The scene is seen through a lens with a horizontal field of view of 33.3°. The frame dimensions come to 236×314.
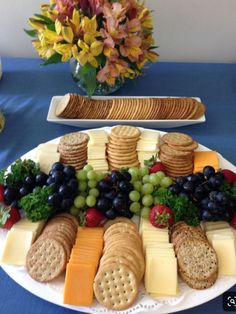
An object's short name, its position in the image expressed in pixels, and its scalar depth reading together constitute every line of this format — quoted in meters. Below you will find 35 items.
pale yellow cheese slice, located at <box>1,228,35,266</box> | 0.83
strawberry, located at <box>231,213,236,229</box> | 0.89
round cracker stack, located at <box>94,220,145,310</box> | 0.75
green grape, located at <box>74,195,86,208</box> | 0.92
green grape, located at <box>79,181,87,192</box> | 0.95
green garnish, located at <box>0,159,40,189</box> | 0.96
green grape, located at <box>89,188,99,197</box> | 0.92
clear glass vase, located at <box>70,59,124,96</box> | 1.32
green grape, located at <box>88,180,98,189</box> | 0.94
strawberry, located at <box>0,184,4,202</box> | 0.93
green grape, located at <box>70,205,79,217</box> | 0.93
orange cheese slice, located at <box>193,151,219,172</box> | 1.03
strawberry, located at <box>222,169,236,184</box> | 0.96
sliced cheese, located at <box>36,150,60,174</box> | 1.03
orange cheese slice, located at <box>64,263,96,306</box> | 0.76
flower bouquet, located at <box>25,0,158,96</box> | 1.06
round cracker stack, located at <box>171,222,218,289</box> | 0.79
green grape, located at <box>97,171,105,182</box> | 0.96
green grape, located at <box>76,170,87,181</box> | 0.96
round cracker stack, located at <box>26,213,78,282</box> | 0.80
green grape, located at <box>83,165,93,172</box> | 0.98
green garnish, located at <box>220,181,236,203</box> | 0.91
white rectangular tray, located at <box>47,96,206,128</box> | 1.21
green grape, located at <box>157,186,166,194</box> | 0.93
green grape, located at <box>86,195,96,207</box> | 0.91
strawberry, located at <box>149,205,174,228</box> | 0.87
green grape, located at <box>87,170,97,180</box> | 0.95
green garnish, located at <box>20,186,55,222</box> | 0.88
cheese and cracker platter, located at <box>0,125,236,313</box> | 0.77
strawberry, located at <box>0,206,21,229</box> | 0.87
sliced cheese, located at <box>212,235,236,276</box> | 0.81
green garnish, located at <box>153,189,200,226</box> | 0.88
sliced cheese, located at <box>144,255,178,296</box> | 0.77
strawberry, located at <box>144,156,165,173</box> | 1.00
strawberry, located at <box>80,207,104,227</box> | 0.89
